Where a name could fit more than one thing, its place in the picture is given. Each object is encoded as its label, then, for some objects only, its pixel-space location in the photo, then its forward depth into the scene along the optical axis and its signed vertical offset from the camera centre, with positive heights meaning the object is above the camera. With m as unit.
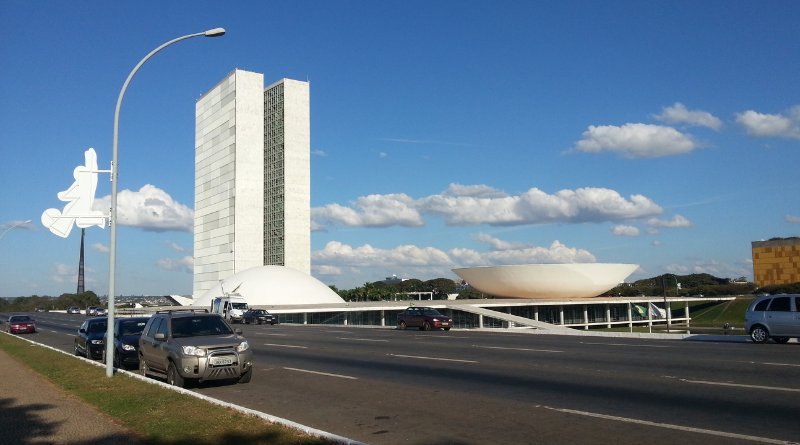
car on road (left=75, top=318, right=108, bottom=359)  21.66 -1.60
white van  53.31 -1.36
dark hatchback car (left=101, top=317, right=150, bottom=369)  18.60 -1.47
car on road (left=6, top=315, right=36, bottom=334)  42.22 -2.04
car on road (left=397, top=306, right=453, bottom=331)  36.72 -1.86
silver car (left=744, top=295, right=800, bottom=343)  20.73 -1.28
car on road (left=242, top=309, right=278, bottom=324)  51.66 -2.16
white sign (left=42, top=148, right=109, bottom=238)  15.20 +2.26
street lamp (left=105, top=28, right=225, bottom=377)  14.95 +1.16
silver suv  12.98 -1.25
